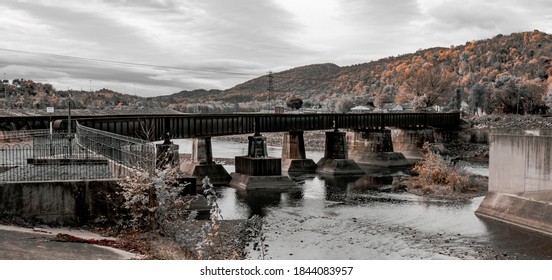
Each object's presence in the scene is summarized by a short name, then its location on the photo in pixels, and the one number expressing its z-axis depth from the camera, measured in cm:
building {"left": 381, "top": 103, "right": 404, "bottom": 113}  16599
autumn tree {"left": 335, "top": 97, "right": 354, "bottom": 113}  19138
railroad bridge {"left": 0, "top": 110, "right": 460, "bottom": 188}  4969
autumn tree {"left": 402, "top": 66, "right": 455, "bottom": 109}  15012
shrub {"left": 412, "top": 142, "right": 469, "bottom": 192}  4962
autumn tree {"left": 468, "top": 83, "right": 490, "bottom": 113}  13812
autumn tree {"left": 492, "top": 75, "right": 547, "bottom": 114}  12388
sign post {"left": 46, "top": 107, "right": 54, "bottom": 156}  3681
